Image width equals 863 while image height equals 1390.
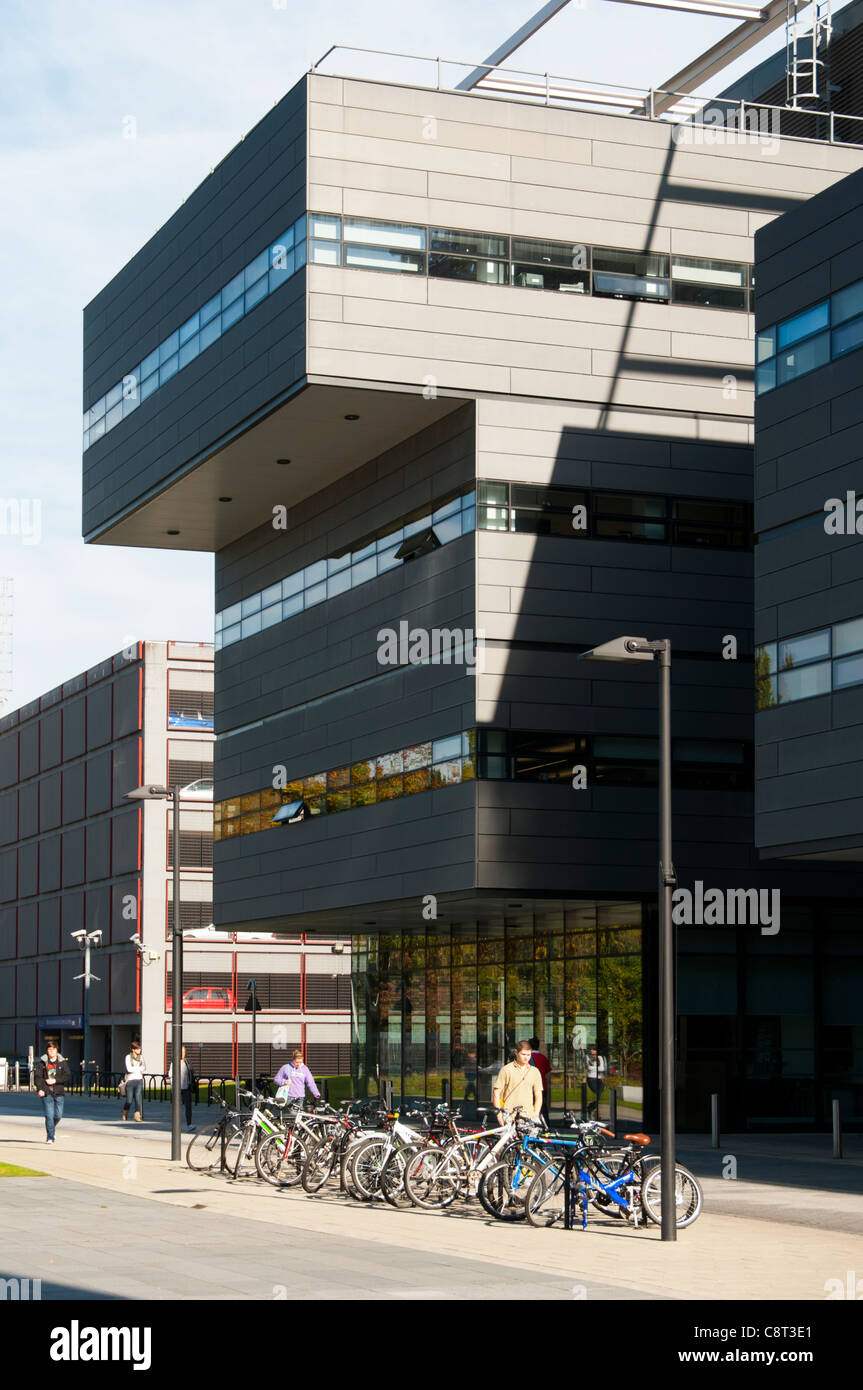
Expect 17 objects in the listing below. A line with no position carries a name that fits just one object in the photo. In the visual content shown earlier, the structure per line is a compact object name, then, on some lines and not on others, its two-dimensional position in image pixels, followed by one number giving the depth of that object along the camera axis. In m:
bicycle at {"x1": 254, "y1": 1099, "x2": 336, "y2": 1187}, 25.59
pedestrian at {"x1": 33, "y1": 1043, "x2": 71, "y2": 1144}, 35.03
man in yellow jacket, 22.83
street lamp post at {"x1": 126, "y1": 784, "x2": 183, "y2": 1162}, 30.84
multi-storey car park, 80.62
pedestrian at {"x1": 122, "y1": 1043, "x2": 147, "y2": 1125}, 44.72
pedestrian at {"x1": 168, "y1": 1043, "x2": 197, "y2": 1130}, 44.07
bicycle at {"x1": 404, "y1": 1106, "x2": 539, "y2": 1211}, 21.70
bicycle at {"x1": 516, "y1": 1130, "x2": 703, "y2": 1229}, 19.55
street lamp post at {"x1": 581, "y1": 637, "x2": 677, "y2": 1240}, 18.53
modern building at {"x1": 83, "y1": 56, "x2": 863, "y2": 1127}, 36.59
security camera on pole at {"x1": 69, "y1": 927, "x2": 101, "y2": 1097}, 73.25
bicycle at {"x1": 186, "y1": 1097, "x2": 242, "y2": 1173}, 27.34
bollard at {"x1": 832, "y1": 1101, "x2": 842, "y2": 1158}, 30.04
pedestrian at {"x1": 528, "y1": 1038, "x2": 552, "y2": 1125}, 29.36
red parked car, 80.94
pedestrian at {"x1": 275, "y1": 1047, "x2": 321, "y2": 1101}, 29.44
